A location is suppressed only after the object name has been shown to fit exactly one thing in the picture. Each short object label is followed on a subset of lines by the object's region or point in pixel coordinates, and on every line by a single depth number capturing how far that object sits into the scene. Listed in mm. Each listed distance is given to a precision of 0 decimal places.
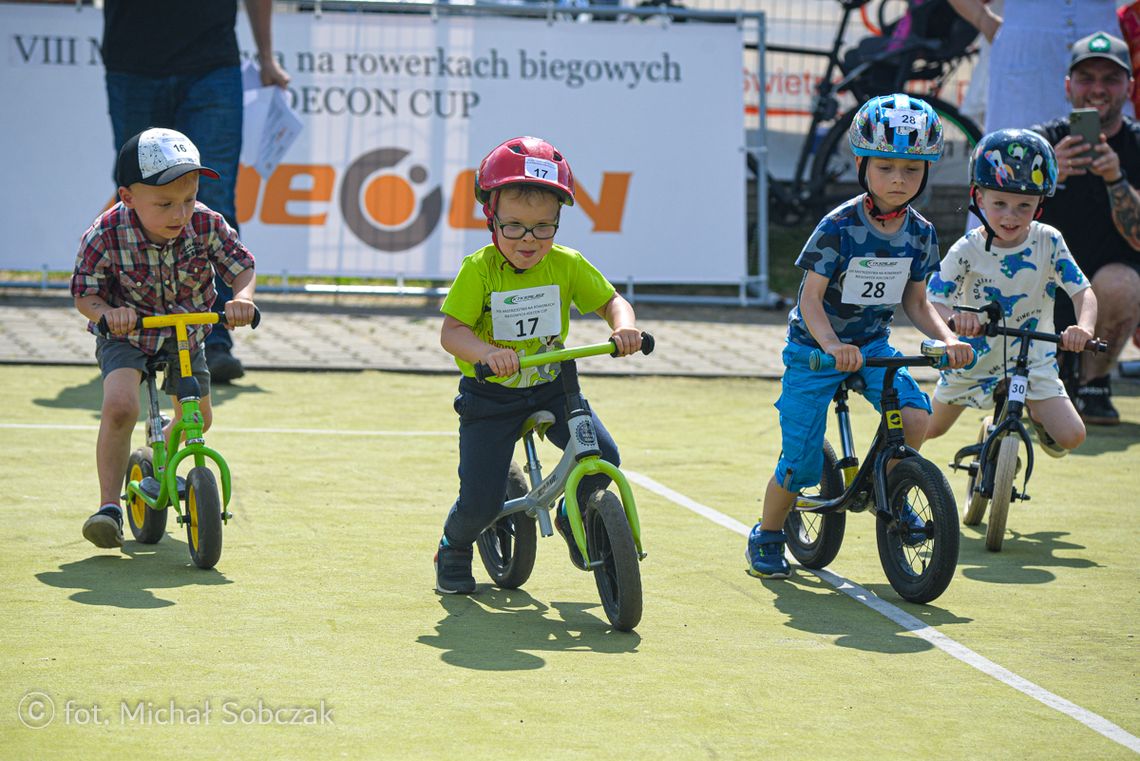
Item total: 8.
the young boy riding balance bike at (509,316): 10828
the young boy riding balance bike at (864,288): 11898
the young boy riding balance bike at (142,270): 12148
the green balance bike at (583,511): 10266
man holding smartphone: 17922
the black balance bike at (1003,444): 13156
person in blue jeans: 19344
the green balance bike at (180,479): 11664
